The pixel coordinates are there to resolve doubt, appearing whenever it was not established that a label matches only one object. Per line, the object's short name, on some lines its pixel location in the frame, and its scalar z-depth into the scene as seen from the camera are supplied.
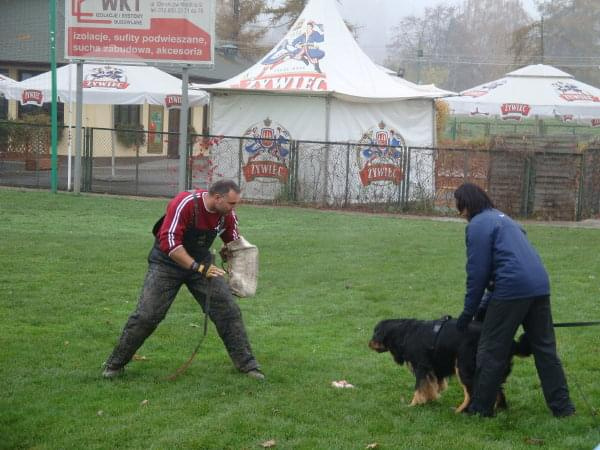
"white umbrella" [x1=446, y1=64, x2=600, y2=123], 27.12
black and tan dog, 6.32
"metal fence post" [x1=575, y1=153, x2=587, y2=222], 18.89
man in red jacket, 6.85
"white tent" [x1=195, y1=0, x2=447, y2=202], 20.98
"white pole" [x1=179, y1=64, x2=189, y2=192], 19.77
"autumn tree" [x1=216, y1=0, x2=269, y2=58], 49.53
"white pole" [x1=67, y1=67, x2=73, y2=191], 21.93
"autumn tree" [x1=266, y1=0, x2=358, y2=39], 46.84
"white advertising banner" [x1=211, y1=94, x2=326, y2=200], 21.19
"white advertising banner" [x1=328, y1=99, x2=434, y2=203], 20.45
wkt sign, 20.06
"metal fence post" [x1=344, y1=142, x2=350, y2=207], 20.56
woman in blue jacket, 5.93
